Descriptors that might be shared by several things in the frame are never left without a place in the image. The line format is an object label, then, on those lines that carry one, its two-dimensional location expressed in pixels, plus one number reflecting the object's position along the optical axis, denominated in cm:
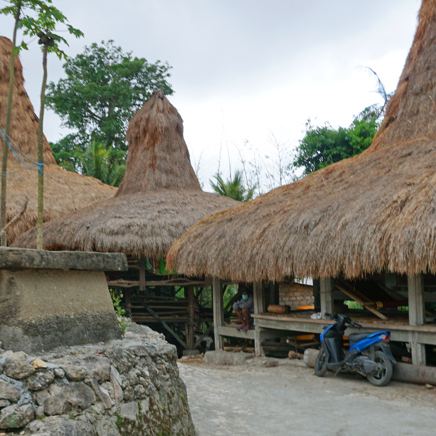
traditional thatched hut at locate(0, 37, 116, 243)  1330
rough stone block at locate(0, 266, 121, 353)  267
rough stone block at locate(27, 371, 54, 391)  240
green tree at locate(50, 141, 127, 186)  1903
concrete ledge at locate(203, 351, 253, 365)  841
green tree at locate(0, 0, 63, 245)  500
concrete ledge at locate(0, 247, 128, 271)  264
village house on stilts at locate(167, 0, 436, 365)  583
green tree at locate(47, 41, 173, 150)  2177
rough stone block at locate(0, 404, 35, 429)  222
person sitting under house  884
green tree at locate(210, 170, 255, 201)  1777
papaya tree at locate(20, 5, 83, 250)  493
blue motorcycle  598
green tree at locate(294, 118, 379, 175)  1563
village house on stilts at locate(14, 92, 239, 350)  1088
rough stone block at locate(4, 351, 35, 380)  237
